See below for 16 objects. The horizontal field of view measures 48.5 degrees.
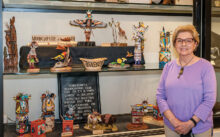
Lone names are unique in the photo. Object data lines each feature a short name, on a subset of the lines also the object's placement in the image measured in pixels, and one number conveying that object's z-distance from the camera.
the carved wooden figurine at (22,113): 1.85
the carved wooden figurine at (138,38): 2.10
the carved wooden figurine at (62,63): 1.87
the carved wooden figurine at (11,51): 1.86
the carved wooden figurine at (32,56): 1.86
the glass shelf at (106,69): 1.76
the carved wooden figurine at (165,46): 2.14
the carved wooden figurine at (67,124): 1.82
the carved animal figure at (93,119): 1.93
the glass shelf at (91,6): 2.00
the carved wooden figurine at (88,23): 2.06
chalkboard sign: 2.12
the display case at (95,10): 1.96
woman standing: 1.44
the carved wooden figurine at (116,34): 2.31
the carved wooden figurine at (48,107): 1.97
